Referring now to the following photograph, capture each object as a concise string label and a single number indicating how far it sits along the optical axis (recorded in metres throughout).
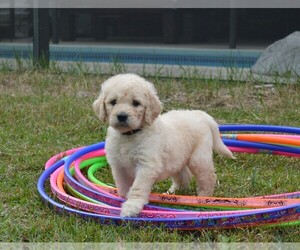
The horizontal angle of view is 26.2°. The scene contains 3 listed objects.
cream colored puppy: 3.75
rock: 8.82
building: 11.97
